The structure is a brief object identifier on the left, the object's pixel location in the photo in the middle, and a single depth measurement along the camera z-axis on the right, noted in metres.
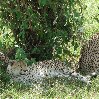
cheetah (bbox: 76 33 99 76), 10.28
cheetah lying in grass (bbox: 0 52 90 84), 10.09
